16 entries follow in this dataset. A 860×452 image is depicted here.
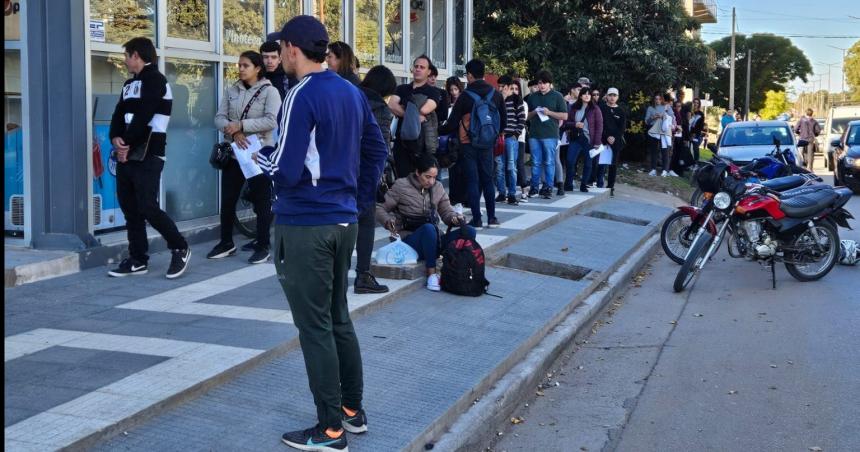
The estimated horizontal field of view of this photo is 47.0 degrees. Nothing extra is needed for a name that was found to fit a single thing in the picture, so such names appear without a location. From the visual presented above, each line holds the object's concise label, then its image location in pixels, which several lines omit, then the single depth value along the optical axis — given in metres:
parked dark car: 20.89
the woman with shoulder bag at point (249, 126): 8.60
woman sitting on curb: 8.42
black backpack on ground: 8.16
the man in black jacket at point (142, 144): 7.86
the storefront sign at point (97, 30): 8.67
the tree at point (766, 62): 77.81
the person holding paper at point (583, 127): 16.22
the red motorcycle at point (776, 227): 10.05
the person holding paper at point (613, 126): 16.94
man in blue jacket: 4.34
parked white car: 19.55
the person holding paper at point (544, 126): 14.85
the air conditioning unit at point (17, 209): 8.80
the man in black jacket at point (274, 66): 8.87
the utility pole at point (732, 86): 53.01
